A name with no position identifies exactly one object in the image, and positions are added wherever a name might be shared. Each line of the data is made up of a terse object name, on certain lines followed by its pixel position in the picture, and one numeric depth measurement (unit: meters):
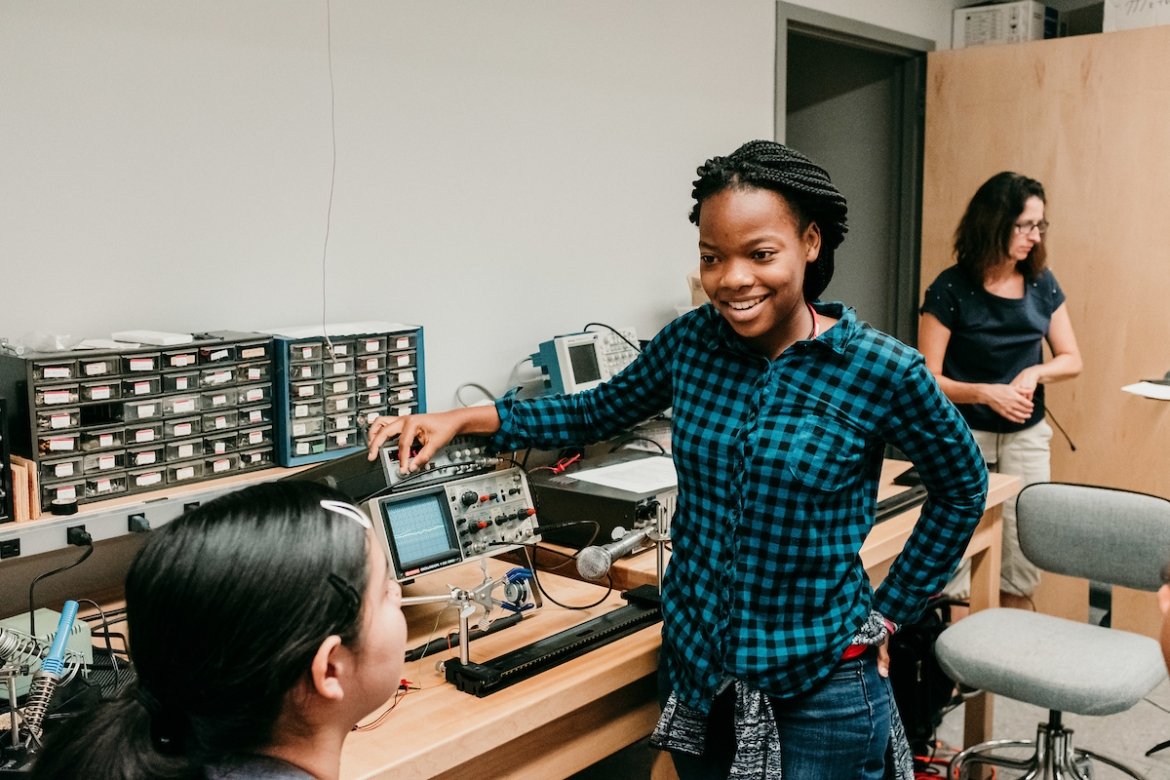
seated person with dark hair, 0.88
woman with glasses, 3.08
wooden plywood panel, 3.47
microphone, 1.57
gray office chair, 2.26
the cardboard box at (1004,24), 3.92
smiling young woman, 1.47
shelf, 1.65
